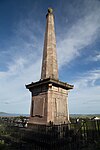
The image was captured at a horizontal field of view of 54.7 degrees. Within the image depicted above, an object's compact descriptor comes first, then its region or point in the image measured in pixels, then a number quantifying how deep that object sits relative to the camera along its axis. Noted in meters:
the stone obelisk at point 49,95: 5.41
